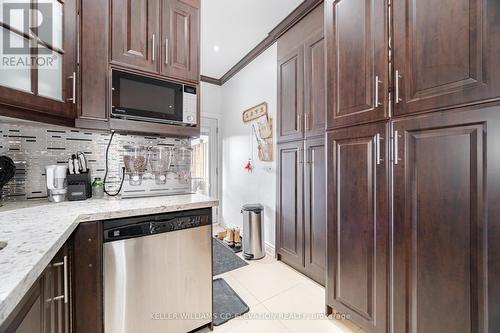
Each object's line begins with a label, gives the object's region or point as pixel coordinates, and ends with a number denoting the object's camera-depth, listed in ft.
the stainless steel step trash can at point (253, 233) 8.87
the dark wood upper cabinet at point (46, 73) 3.49
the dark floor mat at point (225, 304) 5.50
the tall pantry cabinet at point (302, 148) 6.99
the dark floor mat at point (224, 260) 8.11
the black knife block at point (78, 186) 4.87
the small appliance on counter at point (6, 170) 4.33
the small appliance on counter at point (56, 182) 4.64
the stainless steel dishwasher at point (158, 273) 3.89
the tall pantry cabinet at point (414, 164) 3.07
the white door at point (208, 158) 13.47
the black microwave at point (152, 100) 4.84
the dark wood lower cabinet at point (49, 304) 1.92
